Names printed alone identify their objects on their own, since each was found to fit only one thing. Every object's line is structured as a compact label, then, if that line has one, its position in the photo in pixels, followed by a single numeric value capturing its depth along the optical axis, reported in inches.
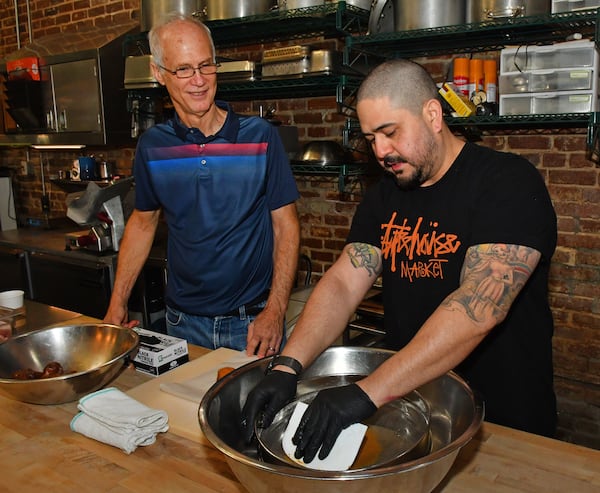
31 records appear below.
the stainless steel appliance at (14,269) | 156.3
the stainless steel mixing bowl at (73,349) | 59.8
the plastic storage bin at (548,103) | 90.4
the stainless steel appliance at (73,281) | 137.8
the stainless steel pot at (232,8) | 120.9
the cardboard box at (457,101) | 98.2
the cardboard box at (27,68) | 163.6
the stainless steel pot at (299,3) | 112.3
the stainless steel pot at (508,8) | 91.3
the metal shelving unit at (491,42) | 89.7
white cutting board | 52.2
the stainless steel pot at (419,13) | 98.1
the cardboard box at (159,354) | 63.8
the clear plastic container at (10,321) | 75.4
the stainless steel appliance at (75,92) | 151.7
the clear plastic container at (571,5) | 87.8
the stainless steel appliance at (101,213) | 136.3
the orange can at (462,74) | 102.4
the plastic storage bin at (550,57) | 89.4
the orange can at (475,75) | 102.0
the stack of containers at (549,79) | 89.6
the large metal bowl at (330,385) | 33.4
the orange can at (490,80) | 101.2
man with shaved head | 47.3
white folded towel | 49.1
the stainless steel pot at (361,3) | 110.8
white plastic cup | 90.0
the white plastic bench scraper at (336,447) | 39.6
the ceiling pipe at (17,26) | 193.2
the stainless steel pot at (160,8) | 127.6
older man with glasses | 80.7
